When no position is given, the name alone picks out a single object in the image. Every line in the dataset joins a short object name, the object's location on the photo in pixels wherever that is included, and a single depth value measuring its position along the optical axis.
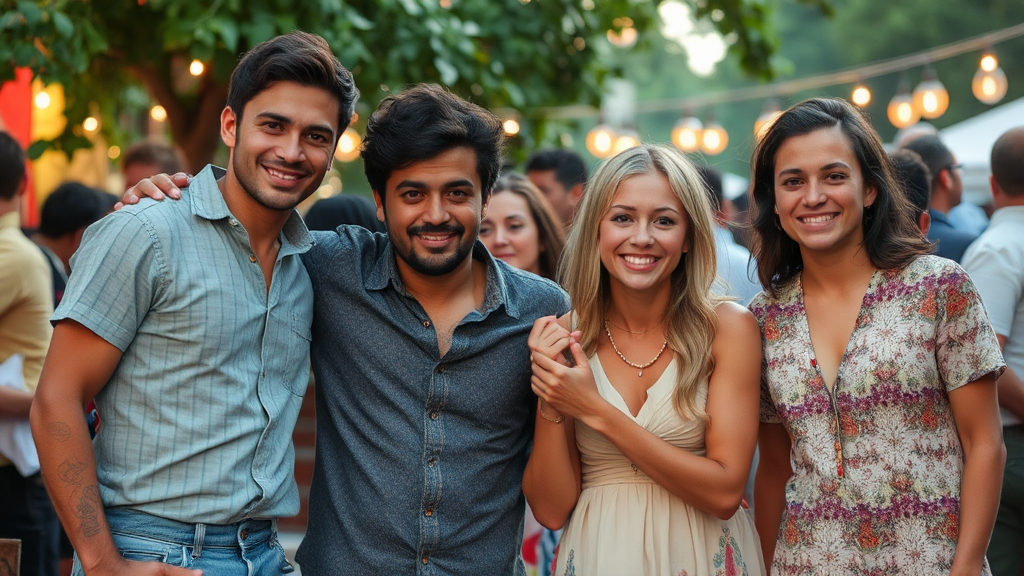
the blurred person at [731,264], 3.66
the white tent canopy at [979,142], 9.07
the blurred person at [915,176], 4.33
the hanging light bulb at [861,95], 9.98
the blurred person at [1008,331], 3.94
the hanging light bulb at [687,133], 12.31
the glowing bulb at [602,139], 11.75
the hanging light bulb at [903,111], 10.99
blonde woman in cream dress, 2.94
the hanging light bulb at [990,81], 9.88
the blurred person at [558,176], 6.22
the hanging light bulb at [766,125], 3.24
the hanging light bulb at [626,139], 10.91
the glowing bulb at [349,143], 8.48
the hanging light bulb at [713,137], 12.52
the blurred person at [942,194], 4.78
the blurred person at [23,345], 4.09
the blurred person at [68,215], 5.41
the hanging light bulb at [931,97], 10.46
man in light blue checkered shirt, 2.59
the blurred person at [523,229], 4.91
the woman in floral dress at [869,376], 2.88
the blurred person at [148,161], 6.55
